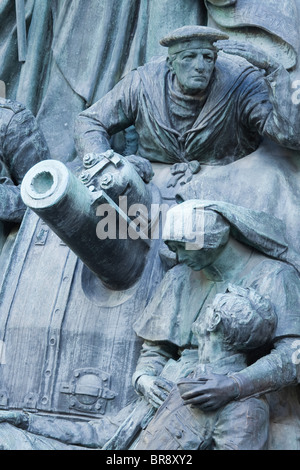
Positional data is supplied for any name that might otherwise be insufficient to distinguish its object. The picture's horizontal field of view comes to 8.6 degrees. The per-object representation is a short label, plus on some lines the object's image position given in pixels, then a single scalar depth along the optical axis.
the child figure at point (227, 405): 8.80
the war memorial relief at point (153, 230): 9.10
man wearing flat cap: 10.22
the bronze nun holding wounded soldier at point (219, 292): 9.11
